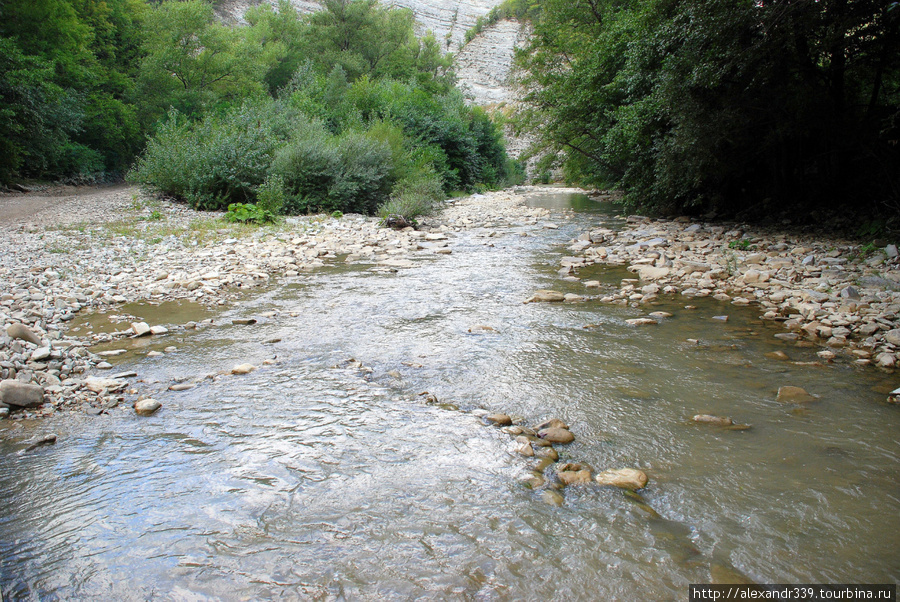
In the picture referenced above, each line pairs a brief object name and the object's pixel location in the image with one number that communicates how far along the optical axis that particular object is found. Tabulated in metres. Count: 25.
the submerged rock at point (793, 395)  3.89
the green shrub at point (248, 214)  12.94
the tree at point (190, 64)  30.30
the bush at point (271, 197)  13.67
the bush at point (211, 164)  14.84
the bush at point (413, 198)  14.95
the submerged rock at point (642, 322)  5.84
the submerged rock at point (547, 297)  6.94
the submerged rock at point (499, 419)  3.66
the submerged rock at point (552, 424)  3.53
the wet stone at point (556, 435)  3.41
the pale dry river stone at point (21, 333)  4.67
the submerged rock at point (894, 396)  3.83
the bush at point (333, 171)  15.55
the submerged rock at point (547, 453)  3.22
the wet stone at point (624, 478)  2.90
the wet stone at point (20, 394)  3.70
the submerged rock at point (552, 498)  2.78
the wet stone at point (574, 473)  2.96
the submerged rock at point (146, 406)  3.78
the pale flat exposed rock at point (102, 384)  4.09
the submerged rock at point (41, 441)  3.29
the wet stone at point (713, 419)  3.57
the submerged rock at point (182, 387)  4.20
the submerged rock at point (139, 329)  5.49
